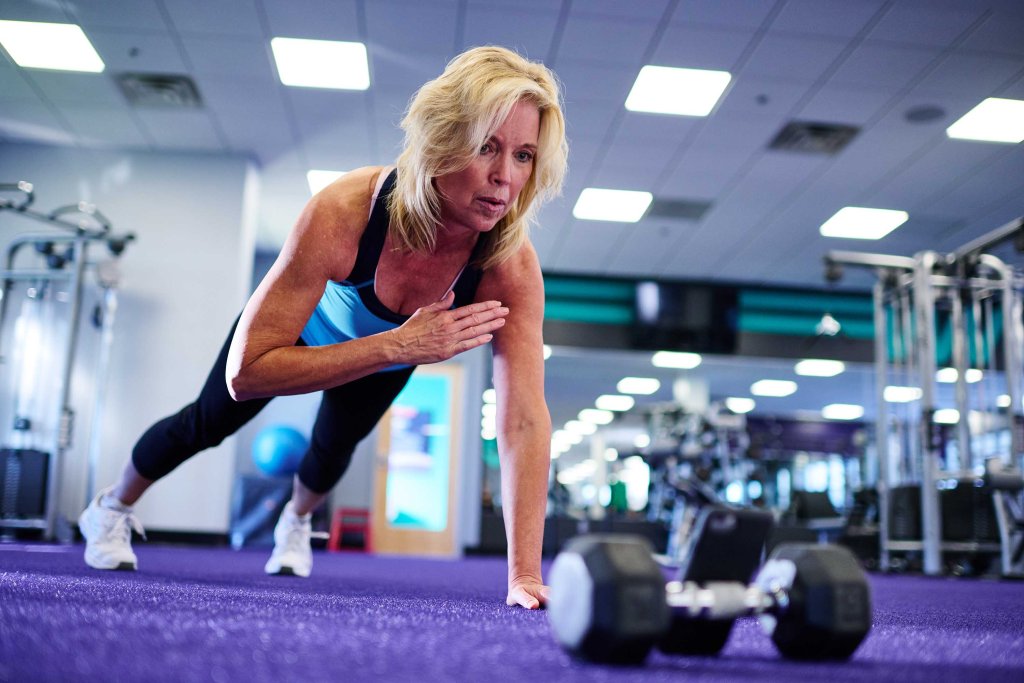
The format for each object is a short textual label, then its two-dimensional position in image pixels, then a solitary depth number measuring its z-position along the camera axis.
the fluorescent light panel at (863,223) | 7.13
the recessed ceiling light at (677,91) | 5.06
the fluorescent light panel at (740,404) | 14.25
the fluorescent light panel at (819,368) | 9.61
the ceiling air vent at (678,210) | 7.01
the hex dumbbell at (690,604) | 0.72
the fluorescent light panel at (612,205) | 6.89
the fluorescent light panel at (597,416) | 16.06
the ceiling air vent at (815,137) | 5.68
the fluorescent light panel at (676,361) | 10.16
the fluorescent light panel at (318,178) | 6.79
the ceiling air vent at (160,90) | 5.44
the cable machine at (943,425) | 5.02
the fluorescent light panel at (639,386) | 12.30
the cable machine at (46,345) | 5.44
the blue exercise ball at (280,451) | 6.95
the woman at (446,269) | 1.40
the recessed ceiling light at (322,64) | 4.93
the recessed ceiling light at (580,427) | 18.19
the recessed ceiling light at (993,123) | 5.35
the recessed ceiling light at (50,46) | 4.94
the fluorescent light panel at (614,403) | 14.23
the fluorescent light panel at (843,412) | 14.54
